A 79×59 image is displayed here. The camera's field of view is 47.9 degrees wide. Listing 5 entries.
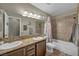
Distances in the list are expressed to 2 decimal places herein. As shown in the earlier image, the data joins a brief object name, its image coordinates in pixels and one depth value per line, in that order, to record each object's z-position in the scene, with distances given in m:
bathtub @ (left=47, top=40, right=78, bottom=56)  1.52
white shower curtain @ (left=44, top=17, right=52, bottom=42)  1.59
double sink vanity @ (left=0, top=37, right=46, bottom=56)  1.34
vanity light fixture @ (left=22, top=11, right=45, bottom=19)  1.55
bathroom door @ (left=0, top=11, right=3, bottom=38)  1.42
